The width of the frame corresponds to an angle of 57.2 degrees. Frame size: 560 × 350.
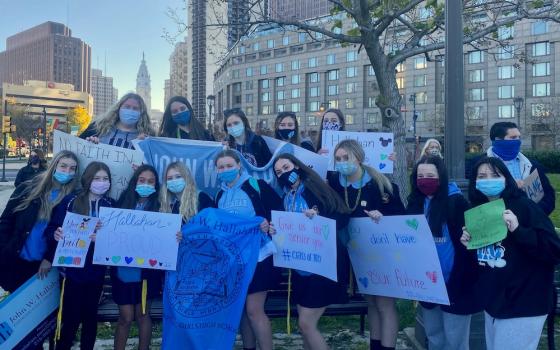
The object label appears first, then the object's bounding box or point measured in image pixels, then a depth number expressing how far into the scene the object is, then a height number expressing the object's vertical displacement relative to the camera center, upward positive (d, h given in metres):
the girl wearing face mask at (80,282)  4.30 -0.82
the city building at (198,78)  120.47 +26.40
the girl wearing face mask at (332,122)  5.64 +0.69
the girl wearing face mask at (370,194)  4.39 -0.08
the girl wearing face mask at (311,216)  4.18 -0.28
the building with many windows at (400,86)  59.28 +14.54
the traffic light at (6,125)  29.50 +3.46
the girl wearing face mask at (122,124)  5.36 +0.64
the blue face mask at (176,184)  4.47 +0.01
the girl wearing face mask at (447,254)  3.95 -0.54
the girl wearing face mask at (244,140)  5.34 +0.48
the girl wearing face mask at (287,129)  5.62 +0.62
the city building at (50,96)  128.50 +23.52
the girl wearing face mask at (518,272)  3.35 -0.58
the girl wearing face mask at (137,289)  4.34 -0.89
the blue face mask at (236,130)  5.32 +0.57
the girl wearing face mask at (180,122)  5.54 +0.68
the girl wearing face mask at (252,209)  4.30 -0.21
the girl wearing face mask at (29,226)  4.31 -0.35
